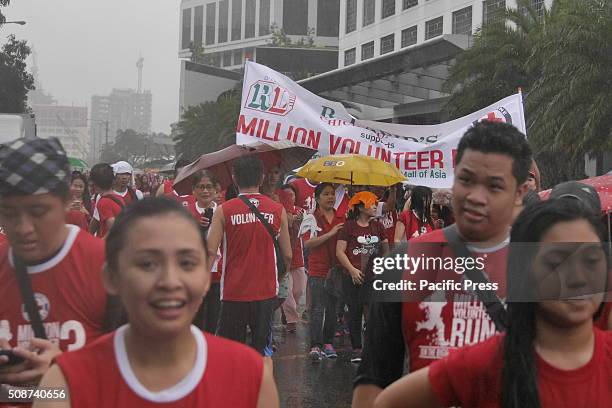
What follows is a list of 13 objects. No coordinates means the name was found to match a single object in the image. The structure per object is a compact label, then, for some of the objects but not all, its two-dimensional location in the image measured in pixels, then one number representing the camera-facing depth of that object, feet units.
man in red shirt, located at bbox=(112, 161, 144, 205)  26.18
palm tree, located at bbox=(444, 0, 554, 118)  70.59
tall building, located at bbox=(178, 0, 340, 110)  231.71
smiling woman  6.17
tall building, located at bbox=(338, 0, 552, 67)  131.54
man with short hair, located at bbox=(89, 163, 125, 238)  22.70
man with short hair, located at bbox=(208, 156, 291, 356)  20.30
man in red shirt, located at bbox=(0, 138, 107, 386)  7.51
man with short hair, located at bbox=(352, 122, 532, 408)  8.29
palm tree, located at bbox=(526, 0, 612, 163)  52.85
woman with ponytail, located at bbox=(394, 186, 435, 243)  22.67
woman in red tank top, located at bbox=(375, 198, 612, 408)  6.34
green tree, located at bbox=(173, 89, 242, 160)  150.92
